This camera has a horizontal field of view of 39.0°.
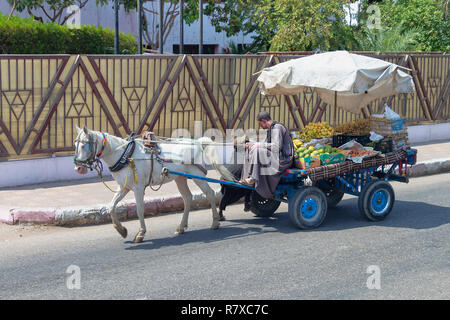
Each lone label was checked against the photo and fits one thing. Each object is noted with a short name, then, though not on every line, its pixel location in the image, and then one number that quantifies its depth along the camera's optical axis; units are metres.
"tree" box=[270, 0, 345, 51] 23.14
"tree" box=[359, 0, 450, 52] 25.08
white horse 7.91
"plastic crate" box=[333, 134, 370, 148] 10.08
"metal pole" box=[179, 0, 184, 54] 20.09
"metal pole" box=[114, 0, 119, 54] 18.88
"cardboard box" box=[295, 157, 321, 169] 8.94
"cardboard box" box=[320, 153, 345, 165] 9.13
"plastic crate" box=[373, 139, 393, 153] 9.95
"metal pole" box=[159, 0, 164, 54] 19.42
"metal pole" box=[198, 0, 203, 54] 20.82
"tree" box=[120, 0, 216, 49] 27.80
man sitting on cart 8.72
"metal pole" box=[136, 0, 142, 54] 18.57
